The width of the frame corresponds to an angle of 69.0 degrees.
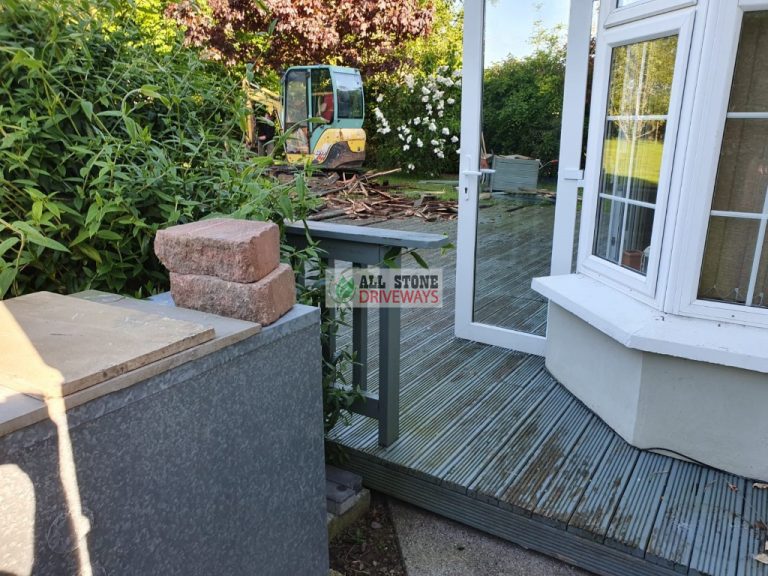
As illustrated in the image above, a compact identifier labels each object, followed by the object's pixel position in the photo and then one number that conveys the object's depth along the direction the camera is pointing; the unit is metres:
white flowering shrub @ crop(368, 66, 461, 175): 9.27
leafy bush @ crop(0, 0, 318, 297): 1.57
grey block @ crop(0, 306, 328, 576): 0.94
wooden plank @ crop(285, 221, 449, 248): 2.00
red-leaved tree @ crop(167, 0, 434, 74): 12.80
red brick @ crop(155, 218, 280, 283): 1.35
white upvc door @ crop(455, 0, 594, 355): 2.86
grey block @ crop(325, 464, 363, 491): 2.25
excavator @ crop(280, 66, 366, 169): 12.08
